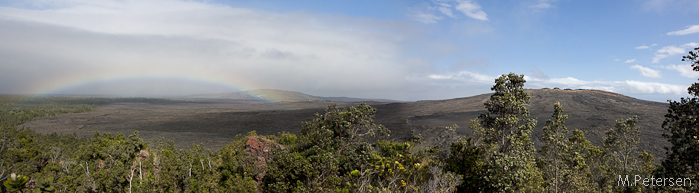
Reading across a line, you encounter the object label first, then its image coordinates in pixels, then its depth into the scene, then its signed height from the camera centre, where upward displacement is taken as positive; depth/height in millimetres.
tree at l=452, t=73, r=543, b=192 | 13320 -1611
